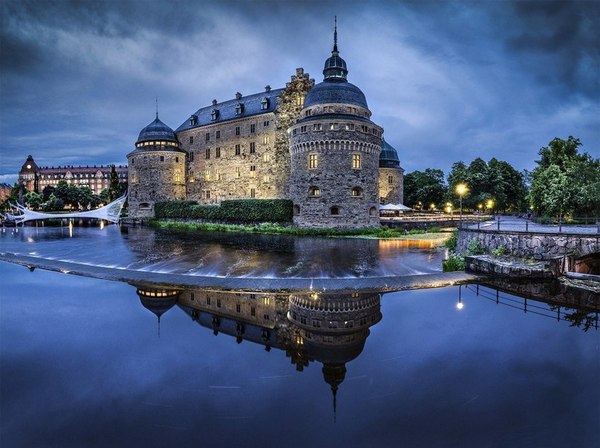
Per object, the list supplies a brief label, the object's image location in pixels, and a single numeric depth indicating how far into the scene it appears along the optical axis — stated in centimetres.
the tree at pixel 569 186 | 2926
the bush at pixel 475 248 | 1653
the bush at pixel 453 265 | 1482
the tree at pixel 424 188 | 7069
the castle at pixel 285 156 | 3625
